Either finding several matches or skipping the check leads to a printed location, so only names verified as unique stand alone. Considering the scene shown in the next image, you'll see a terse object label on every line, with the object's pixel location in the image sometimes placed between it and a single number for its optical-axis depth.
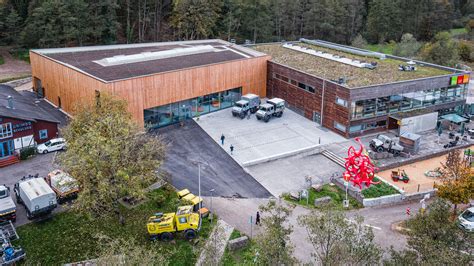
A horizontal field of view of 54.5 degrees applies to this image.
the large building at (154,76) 42.31
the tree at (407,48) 72.88
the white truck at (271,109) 47.28
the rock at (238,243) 27.42
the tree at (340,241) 19.16
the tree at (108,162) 26.33
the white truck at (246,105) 47.94
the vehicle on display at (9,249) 24.80
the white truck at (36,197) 28.66
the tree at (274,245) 18.69
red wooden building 37.09
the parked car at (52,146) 38.78
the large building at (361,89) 43.94
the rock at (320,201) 32.84
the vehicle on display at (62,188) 30.41
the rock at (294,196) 33.59
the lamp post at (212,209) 30.94
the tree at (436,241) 18.62
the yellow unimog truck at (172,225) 27.75
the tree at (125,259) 18.12
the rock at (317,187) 34.69
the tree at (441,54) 69.19
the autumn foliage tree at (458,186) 29.84
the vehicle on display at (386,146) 40.84
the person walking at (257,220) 29.94
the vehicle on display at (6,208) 28.22
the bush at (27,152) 37.78
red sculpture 33.06
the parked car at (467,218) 29.78
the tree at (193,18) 72.50
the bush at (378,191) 34.12
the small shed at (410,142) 41.00
